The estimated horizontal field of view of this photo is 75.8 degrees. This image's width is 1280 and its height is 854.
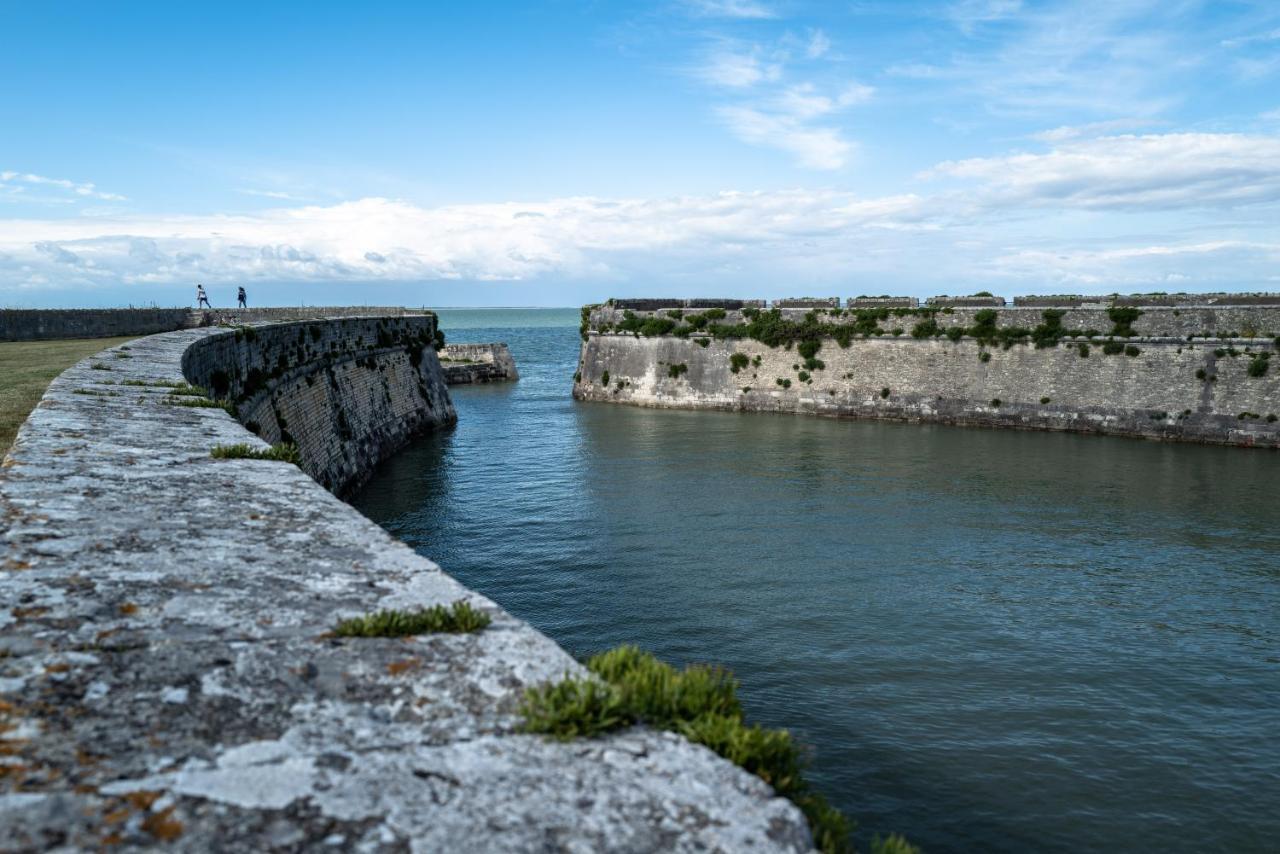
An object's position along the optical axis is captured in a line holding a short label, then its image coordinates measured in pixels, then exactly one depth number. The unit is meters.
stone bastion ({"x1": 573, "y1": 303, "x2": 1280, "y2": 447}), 26.30
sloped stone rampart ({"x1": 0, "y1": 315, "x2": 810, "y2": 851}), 2.56
